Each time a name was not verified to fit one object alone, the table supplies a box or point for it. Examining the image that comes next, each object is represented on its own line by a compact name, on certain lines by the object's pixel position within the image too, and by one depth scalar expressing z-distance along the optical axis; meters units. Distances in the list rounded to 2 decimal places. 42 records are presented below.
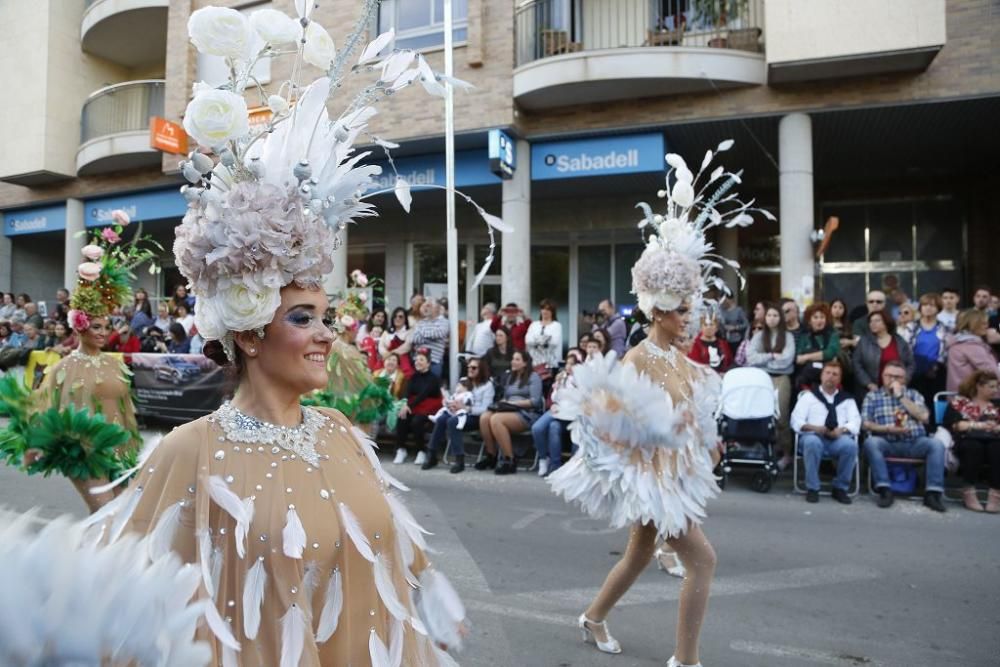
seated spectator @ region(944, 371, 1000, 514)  7.70
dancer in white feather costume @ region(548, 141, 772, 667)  3.71
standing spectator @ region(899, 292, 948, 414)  9.12
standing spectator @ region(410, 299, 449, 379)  11.61
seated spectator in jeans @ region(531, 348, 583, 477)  9.67
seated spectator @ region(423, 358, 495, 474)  10.20
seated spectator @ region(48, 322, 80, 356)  13.92
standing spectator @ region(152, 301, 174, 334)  15.26
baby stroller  8.65
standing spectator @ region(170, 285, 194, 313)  15.00
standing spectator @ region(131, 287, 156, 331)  15.46
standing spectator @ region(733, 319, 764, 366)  9.72
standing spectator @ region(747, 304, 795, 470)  9.32
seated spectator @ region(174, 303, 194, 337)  14.11
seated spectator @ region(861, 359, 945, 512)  7.80
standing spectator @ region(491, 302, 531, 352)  11.45
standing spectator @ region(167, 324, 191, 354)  13.69
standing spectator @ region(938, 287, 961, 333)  9.48
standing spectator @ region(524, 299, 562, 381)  11.01
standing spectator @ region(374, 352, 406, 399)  11.06
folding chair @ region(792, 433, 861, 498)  8.24
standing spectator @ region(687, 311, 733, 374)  9.64
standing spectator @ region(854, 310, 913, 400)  8.74
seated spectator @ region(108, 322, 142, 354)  12.76
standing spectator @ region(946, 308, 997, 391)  8.49
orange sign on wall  17.05
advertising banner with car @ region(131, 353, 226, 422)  11.98
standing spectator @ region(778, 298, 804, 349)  9.73
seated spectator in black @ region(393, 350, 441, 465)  10.62
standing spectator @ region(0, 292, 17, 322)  18.57
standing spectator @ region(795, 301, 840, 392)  9.07
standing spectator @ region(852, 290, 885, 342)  9.13
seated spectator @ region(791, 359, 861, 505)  8.16
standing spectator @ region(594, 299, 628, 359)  10.92
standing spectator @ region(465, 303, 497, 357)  12.00
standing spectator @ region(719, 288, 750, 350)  10.48
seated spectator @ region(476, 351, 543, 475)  9.94
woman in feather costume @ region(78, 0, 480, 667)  1.90
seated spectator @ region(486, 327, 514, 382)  11.26
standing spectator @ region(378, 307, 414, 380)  11.48
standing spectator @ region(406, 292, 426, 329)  12.57
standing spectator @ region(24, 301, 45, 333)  16.30
